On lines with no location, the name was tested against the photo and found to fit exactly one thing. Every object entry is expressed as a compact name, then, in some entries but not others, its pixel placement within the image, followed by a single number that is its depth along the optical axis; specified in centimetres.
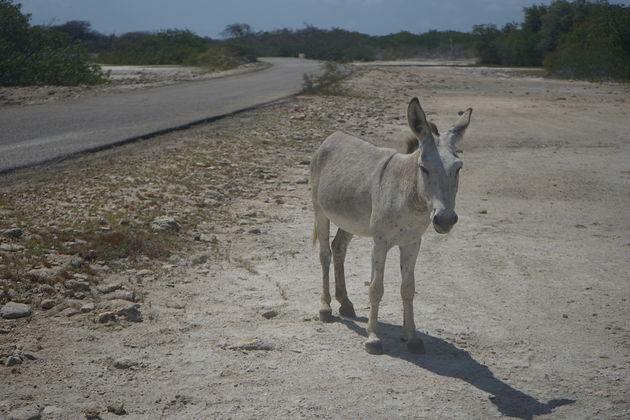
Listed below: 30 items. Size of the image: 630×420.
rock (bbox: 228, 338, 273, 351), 553
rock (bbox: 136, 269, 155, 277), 708
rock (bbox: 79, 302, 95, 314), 607
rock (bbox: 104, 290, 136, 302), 640
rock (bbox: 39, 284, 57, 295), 634
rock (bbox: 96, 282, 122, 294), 655
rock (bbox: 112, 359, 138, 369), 512
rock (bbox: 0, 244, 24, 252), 721
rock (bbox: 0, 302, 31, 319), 586
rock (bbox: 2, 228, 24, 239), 764
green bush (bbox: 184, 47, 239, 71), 4866
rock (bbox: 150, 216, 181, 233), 849
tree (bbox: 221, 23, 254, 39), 10481
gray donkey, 502
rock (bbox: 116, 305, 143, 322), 600
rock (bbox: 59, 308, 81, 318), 600
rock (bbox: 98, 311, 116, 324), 590
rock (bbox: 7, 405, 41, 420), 435
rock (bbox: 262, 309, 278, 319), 626
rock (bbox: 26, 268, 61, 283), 654
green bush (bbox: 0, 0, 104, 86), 2671
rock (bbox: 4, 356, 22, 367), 506
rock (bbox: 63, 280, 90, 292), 649
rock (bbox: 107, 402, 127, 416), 447
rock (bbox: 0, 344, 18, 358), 520
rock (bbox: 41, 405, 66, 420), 440
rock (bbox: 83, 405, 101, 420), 442
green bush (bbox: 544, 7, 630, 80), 3606
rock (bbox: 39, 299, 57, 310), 609
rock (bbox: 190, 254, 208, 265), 763
